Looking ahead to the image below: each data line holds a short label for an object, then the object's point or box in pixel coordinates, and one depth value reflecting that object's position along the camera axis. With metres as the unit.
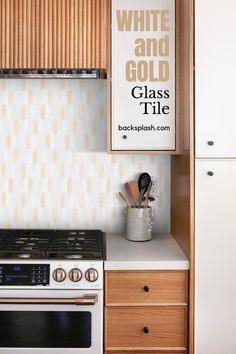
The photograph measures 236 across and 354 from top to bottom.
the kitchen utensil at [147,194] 2.78
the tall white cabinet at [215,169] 2.21
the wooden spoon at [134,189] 2.86
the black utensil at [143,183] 2.81
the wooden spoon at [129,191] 2.85
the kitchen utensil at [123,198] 2.84
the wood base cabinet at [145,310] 2.25
